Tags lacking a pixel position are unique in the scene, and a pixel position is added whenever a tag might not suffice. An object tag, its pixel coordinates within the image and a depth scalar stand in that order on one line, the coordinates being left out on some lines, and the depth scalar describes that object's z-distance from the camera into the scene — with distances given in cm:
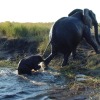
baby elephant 1360
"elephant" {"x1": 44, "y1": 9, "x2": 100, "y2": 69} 1415
